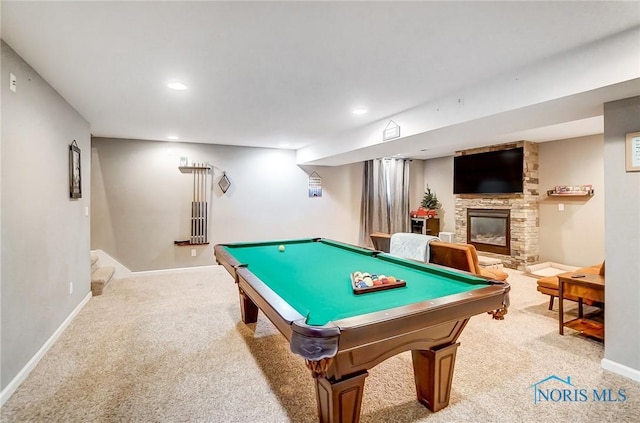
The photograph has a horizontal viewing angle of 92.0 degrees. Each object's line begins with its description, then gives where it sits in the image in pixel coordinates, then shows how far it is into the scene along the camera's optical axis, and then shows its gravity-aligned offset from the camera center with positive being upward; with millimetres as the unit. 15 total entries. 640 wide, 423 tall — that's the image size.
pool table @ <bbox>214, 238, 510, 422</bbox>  1297 -493
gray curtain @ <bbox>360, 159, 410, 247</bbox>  7004 +339
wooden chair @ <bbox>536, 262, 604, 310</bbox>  3434 -820
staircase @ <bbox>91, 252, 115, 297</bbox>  4148 -920
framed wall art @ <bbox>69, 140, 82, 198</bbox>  3248 +425
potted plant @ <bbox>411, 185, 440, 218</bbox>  7223 +151
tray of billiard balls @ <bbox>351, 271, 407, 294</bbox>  1839 -440
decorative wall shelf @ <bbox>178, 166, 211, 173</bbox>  5422 +759
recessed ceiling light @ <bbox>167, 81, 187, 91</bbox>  2699 +1121
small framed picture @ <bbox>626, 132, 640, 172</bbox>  2131 +426
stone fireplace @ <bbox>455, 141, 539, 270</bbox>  5527 -117
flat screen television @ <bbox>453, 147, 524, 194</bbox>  5562 +777
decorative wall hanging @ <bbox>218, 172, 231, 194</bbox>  5676 +522
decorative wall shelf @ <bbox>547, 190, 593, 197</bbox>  5011 +315
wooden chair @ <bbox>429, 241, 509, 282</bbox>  3248 -489
